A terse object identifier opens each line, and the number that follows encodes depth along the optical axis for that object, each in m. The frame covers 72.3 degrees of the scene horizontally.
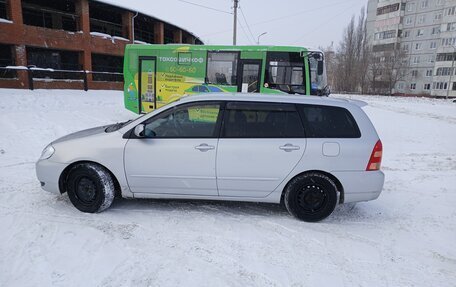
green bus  10.45
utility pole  27.33
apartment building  54.88
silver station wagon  4.01
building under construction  18.94
